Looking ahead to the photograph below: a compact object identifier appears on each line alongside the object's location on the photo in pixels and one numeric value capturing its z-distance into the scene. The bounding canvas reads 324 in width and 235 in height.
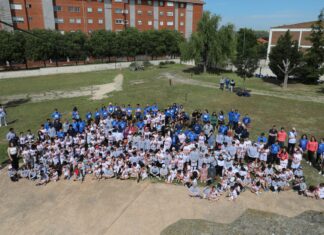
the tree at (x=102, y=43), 53.16
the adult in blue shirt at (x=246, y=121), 17.66
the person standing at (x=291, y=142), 14.48
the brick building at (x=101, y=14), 54.97
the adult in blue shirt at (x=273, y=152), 13.36
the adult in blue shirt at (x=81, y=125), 16.67
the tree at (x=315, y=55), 32.62
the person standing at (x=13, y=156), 13.21
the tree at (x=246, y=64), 39.38
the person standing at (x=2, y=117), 19.78
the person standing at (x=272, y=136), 14.88
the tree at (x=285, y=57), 32.06
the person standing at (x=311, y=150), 13.46
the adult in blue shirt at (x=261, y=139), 14.10
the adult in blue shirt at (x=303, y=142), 13.91
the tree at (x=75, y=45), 50.06
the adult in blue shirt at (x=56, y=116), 17.91
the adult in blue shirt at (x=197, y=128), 16.20
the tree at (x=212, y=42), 40.94
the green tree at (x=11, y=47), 43.18
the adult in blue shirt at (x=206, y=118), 17.91
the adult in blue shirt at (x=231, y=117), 17.99
